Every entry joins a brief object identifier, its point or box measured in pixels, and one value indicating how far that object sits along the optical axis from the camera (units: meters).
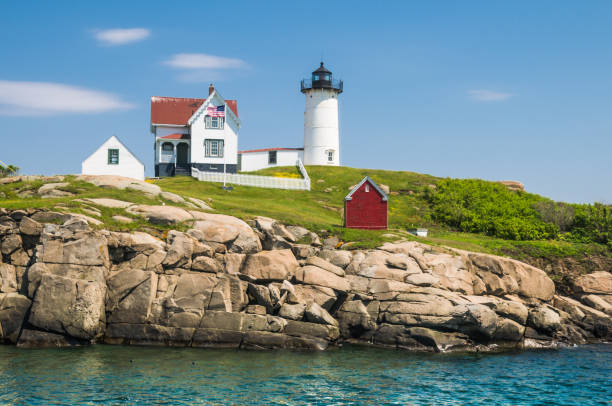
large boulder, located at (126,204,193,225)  31.59
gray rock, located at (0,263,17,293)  26.86
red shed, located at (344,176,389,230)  39.84
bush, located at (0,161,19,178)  48.19
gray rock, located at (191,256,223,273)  28.58
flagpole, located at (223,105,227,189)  52.62
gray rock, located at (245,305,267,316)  27.45
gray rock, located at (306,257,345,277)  30.69
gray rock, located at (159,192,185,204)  36.59
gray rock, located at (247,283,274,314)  27.64
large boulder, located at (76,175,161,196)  37.97
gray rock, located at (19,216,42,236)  27.72
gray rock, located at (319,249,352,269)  31.73
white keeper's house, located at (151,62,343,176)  57.75
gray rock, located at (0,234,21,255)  27.61
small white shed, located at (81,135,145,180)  49.19
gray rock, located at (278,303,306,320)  27.06
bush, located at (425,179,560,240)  46.25
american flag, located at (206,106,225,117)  49.57
